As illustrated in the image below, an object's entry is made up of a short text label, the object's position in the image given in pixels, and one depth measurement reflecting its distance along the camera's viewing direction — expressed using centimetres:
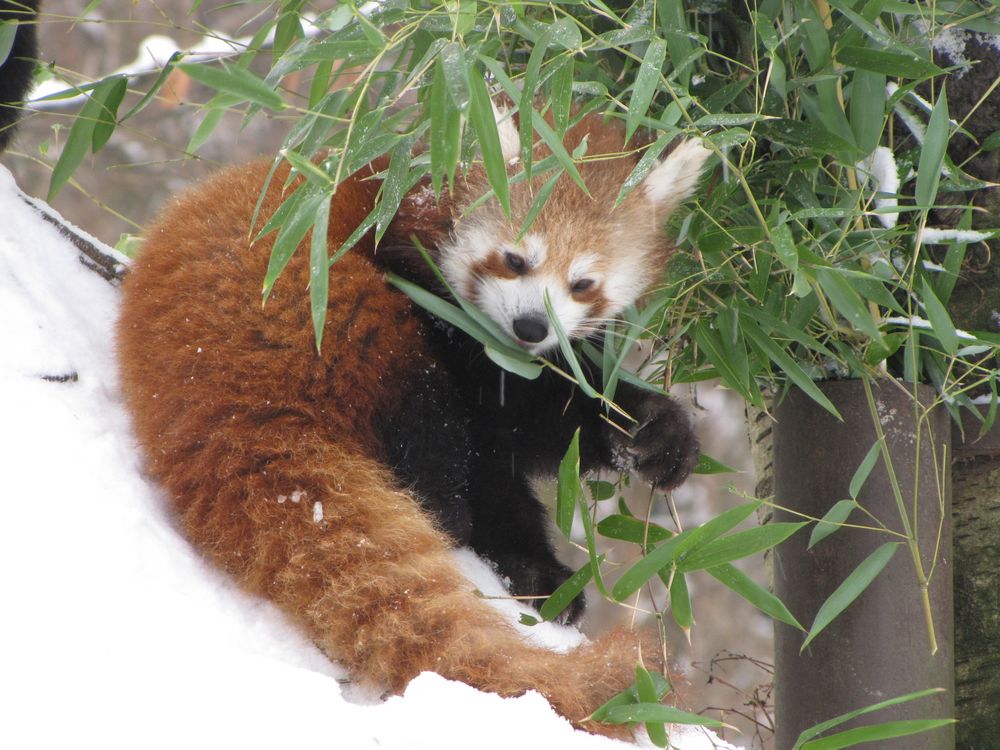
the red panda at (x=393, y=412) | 556
